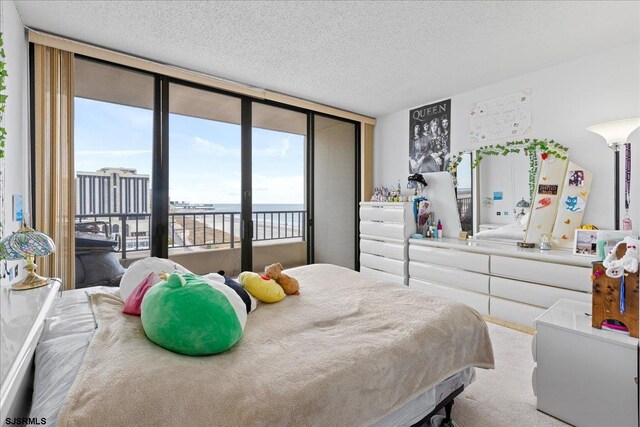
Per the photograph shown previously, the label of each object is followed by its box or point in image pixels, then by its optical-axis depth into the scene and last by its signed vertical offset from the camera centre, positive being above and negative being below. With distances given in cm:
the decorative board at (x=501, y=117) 323 +105
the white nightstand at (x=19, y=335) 69 -35
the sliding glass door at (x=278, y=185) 386 +37
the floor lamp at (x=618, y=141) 249 +59
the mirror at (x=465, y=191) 365 +26
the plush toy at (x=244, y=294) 166 -44
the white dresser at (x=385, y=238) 384 -33
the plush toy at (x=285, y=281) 196 -44
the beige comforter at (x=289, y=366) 91 -56
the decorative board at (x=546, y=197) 299 +15
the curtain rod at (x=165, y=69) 247 +140
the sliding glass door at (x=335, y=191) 446 +33
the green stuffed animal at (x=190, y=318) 116 -41
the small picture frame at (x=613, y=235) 206 -16
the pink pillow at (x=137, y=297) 150 -42
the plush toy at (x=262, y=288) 182 -45
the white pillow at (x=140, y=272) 167 -33
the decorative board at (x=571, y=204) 283 +8
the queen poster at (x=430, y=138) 392 +99
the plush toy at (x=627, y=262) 151 -25
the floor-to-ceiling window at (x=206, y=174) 289 +45
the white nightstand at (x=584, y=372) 147 -81
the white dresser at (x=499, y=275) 256 -60
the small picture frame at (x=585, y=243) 261 -27
